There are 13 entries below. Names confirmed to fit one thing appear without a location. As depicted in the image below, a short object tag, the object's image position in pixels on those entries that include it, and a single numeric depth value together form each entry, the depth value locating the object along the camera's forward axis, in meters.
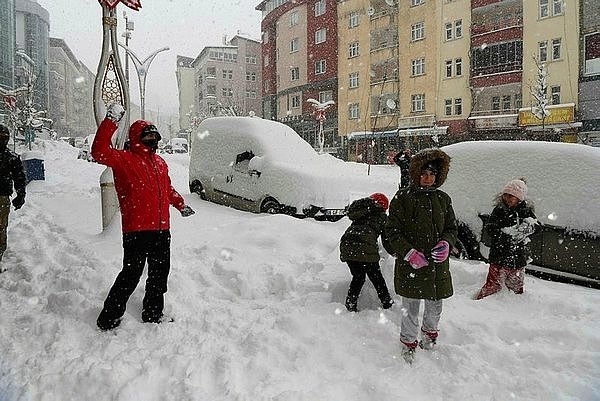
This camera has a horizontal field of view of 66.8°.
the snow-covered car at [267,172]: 8.23
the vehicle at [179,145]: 47.41
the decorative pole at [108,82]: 6.57
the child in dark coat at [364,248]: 4.02
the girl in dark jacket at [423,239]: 3.21
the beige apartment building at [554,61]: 25.77
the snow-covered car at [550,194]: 4.68
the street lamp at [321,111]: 25.50
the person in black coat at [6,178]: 5.11
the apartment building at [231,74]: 68.31
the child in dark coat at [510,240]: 4.24
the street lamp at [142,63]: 21.44
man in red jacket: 3.55
